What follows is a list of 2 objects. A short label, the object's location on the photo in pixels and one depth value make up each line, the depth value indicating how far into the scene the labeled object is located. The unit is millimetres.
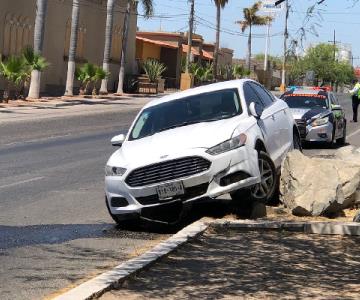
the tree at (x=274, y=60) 123150
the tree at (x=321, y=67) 105875
